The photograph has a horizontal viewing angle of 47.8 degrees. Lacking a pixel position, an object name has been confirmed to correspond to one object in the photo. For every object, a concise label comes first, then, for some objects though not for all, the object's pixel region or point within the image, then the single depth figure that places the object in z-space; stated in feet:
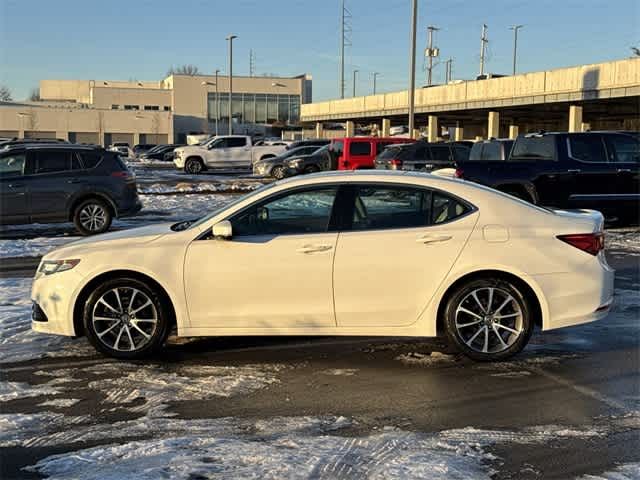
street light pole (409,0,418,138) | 89.81
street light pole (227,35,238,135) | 183.77
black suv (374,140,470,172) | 62.95
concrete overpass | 110.01
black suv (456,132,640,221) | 45.44
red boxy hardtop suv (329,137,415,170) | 82.74
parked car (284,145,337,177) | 93.40
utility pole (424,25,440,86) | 191.62
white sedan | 19.38
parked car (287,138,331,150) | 114.93
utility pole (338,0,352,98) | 189.57
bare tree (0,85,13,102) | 454.81
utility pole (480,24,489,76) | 300.11
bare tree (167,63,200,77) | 555.45
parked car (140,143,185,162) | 200.03
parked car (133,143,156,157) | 242.17
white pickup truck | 119.96
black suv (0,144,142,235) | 44.29
